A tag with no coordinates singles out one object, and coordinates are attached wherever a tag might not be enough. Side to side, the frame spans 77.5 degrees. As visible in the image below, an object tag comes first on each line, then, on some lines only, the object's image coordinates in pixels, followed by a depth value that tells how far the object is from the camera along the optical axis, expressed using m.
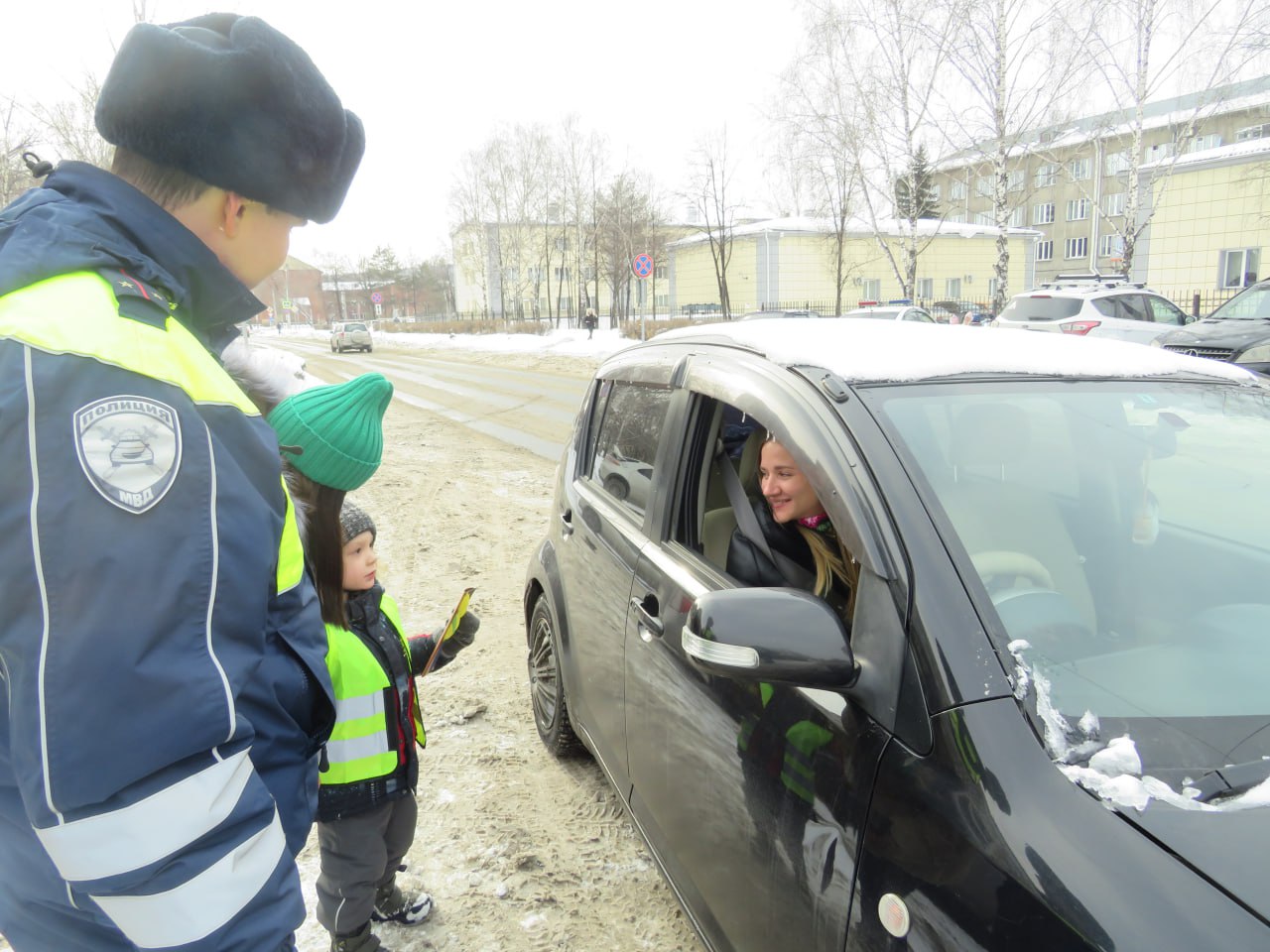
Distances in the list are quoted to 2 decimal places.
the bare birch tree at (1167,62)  18.91
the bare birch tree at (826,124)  23.86
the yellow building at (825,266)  44.62
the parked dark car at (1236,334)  9.26
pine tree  24.02
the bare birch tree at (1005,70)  19.11
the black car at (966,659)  1.10
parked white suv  13.64
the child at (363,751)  2.02
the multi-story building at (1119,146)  20.53
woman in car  2.06
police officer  0.89
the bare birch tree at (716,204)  35.78
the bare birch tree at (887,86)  20.80
